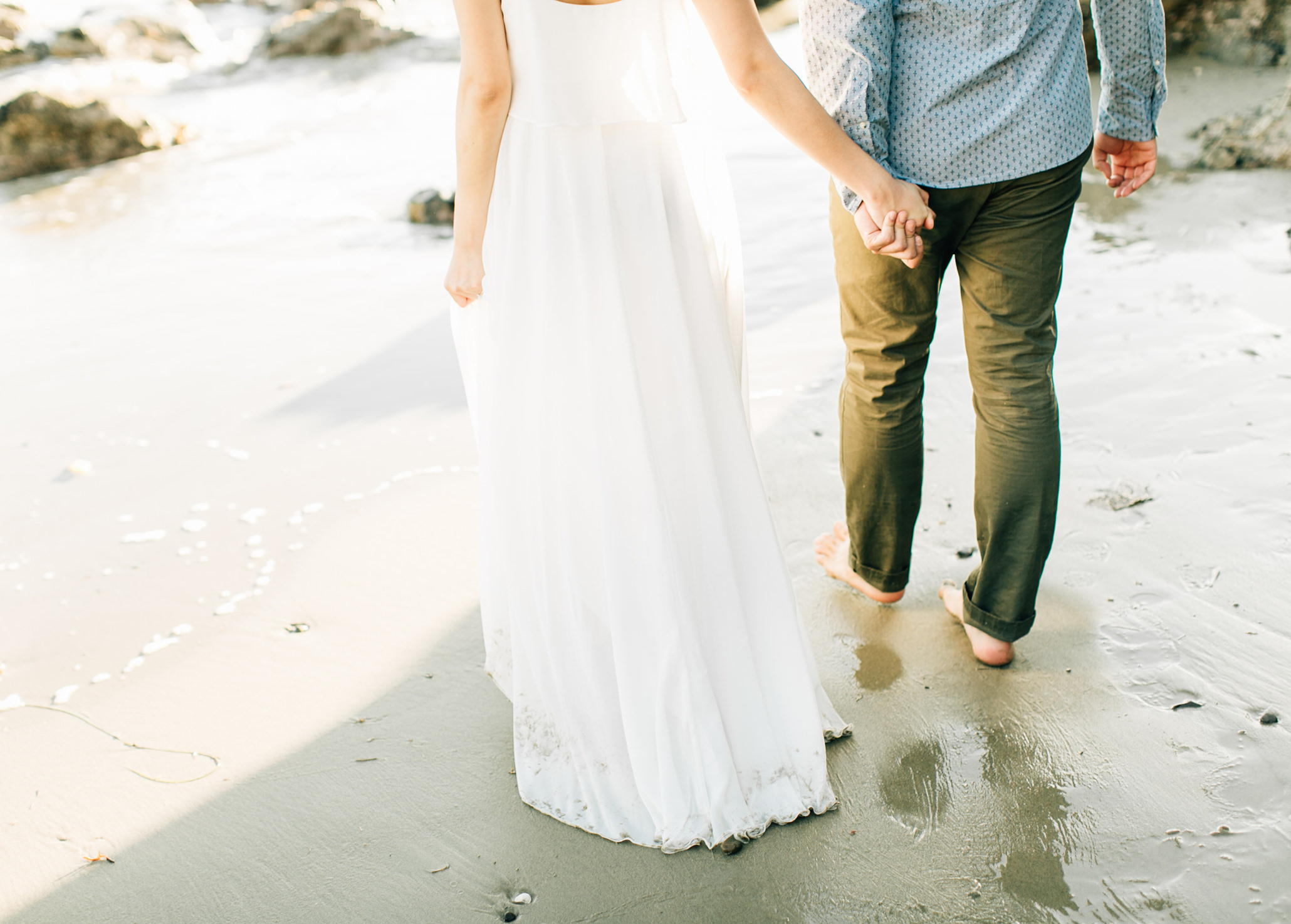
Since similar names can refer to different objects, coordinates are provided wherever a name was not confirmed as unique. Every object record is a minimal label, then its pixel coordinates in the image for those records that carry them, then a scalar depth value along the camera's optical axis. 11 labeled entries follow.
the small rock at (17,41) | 12.91
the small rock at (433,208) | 5.18
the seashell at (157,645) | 2.16
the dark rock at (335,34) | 11.58
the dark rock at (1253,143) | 4.38
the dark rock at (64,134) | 7.25
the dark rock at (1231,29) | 5.84
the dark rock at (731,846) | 1.52
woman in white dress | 1.39
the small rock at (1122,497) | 2.32
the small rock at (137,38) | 12.94
